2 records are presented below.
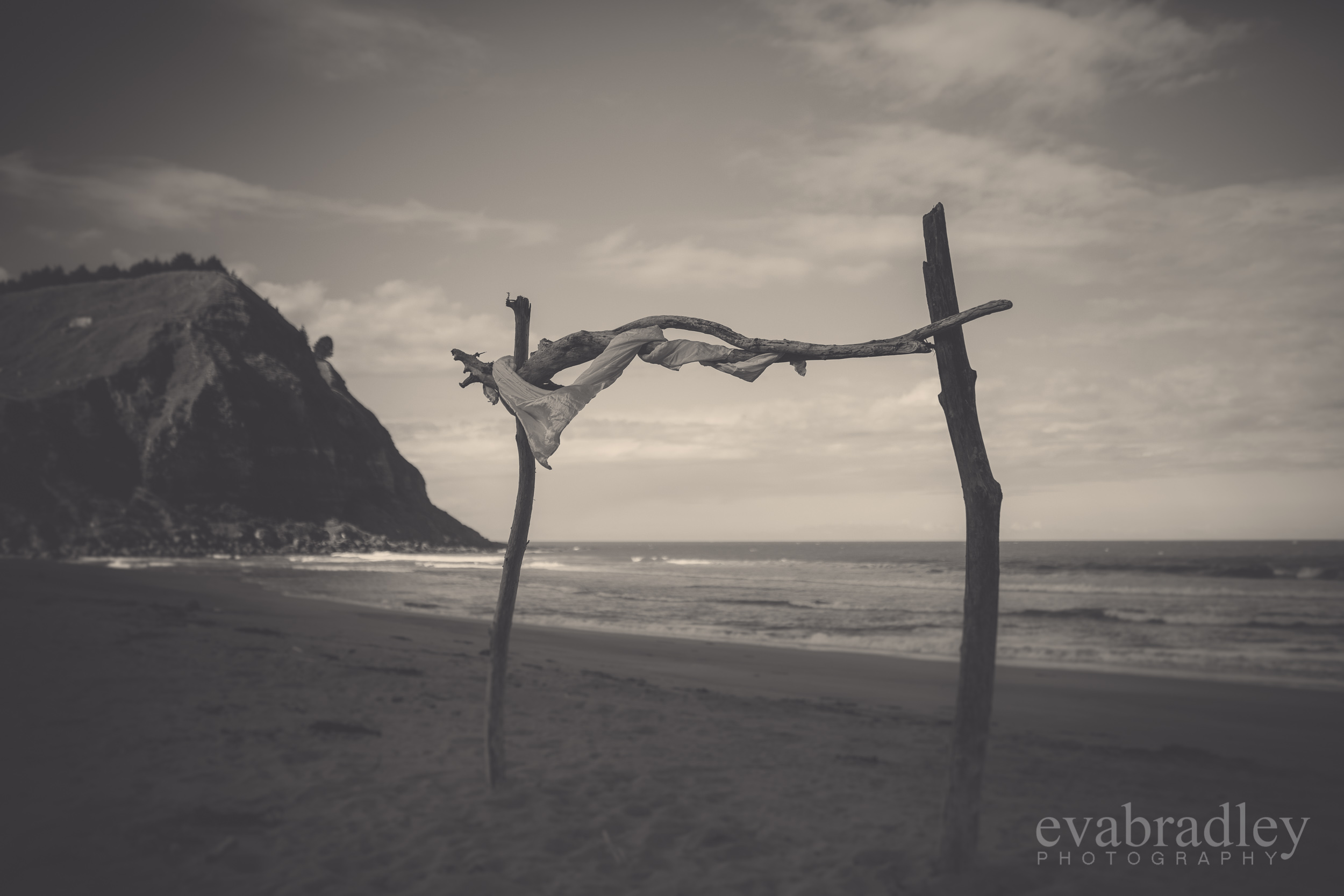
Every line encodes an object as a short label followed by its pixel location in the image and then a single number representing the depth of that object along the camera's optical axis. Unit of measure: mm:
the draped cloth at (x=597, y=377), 4250
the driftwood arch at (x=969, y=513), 3645
